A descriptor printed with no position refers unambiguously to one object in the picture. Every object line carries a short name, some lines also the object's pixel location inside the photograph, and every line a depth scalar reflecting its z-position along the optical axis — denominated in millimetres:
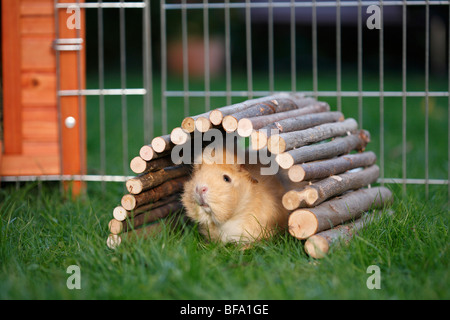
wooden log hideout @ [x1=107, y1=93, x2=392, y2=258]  2727
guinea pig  2867
